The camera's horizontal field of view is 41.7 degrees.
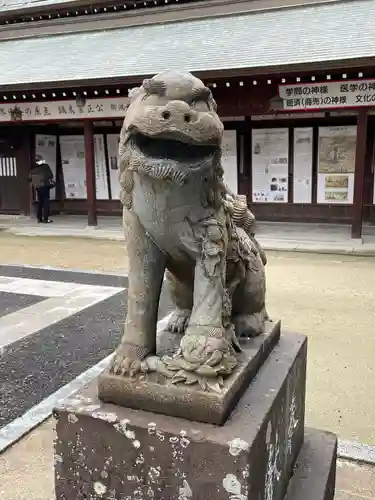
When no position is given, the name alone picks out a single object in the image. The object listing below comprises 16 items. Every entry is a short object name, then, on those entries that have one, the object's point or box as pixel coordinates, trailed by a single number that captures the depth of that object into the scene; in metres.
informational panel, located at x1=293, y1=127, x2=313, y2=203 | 10.44
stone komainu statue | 1.37
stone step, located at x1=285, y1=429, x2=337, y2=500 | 1.89
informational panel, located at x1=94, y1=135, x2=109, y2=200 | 12.02
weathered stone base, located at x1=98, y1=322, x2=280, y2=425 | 1.43
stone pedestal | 1.38
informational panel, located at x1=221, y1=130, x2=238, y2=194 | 10.84
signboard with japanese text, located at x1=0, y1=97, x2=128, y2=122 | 9.95
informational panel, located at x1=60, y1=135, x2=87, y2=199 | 12.48
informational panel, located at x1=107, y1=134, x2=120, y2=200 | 11.91
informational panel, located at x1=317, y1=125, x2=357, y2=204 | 10.16
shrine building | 8.52
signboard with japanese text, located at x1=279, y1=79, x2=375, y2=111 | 8.16
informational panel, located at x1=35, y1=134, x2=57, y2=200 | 12.39
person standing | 11.36
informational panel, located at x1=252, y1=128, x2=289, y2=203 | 10.67
